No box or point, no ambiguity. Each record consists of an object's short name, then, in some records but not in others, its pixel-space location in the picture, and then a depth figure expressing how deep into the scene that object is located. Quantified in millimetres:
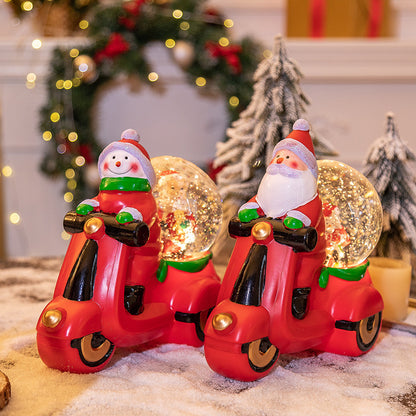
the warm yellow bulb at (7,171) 2701
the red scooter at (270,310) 933
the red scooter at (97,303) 946
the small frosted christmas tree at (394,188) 1428
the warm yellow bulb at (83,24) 2537
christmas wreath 2375
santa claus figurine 995
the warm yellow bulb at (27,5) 2473
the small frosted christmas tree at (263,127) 1513
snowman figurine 1041
